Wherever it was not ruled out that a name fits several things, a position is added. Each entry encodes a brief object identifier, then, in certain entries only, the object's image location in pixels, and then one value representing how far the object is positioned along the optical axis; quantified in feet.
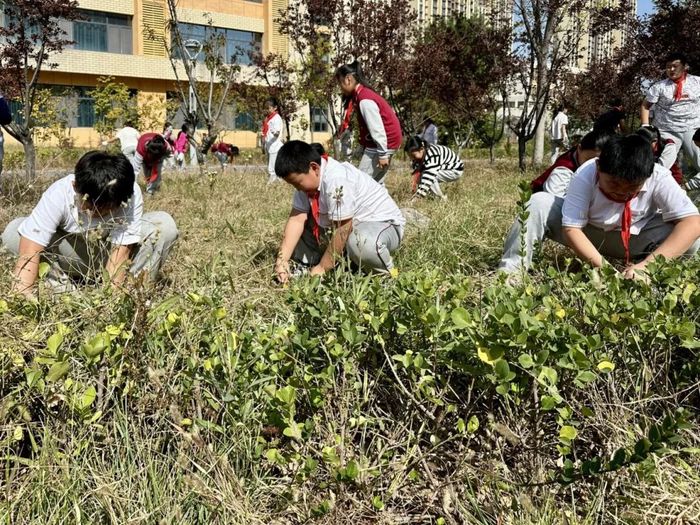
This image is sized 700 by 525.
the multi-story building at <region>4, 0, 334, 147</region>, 79.20
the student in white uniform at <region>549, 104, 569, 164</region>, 42.86
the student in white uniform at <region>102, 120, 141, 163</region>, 24.71
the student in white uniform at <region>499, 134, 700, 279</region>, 9.14
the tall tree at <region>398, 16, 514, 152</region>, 44.01
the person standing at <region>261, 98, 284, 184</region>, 33.09
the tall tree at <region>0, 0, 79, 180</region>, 24.30
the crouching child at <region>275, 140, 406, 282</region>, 10.53
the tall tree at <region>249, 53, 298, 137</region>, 54.74
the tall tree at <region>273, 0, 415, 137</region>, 42.39
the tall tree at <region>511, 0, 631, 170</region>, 37.76
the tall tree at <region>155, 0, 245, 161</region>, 30.04
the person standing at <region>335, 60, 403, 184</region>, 17.10
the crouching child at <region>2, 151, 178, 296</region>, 9.03
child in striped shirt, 21.84
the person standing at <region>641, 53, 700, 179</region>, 20.59
